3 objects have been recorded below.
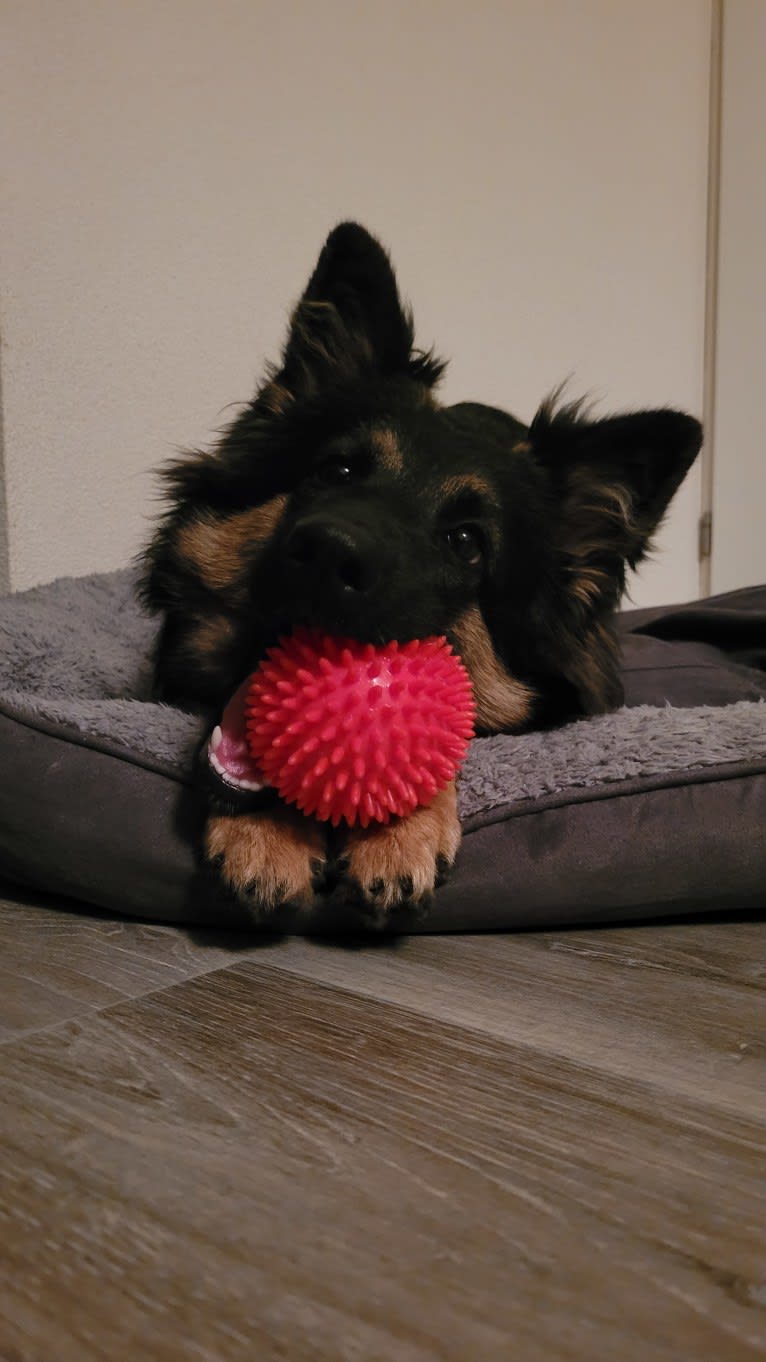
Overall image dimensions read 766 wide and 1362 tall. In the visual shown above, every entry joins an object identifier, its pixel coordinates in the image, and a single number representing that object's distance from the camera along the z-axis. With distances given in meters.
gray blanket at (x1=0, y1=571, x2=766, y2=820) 0.52
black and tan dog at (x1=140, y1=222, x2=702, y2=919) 0.56
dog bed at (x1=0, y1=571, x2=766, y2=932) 0.50
